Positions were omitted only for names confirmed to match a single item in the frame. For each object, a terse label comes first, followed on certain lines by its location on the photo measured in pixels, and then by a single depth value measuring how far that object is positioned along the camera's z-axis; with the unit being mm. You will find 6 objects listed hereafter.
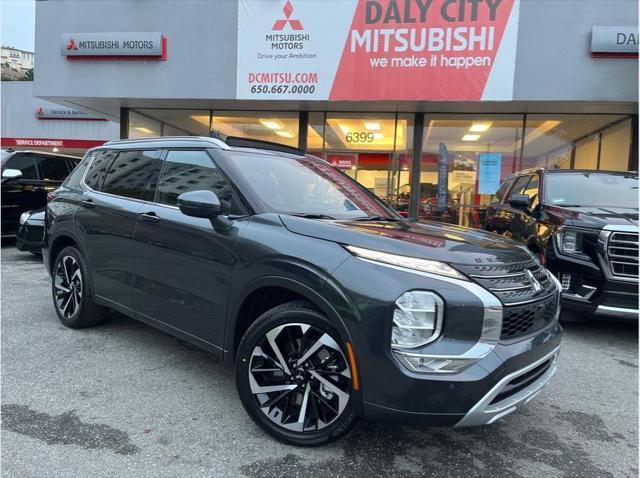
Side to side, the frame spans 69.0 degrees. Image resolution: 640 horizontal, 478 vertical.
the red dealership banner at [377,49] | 9531
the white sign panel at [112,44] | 10727
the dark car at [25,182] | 9414
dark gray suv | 2289
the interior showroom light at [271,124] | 12710
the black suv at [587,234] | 4695
